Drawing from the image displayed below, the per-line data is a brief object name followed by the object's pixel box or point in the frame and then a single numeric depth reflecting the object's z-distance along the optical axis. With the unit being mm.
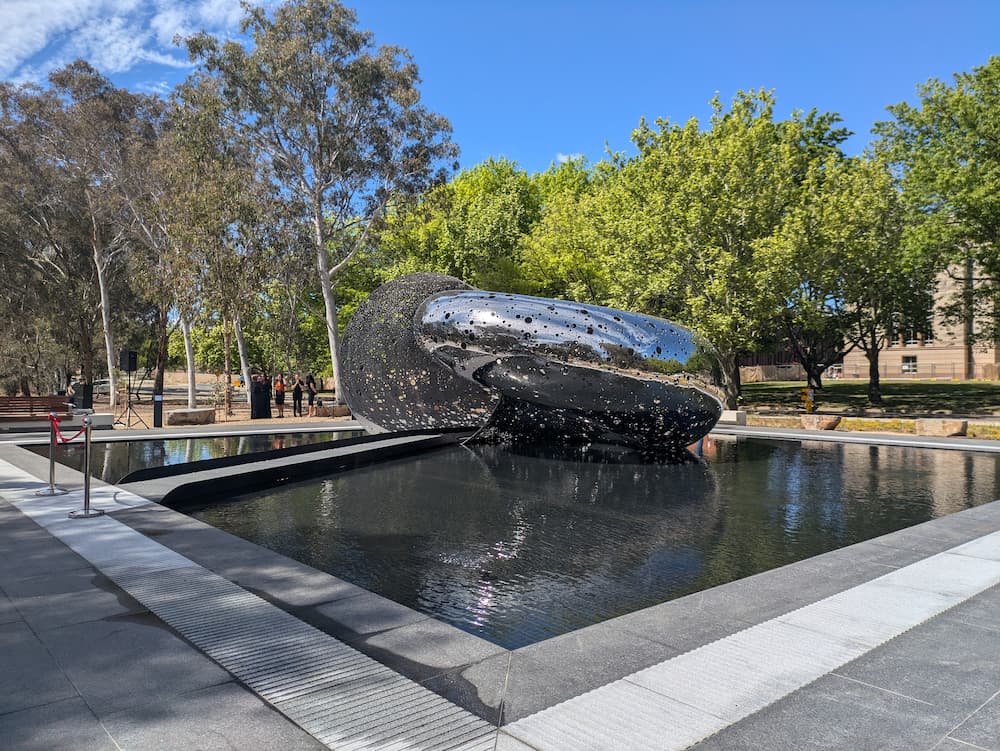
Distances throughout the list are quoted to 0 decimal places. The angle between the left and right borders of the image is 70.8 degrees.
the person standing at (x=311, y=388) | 27141
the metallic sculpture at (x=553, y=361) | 10297
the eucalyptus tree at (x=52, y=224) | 34250
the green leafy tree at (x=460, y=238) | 35438
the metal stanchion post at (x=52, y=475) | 8689
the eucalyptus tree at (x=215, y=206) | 25875
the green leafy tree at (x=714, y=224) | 24562
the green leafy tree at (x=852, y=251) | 24953
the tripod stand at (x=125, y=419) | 22281
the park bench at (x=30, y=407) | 21278
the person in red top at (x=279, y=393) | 27066
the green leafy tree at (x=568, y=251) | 31578
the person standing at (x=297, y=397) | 26070
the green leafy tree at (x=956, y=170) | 25797
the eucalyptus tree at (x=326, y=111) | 29953
